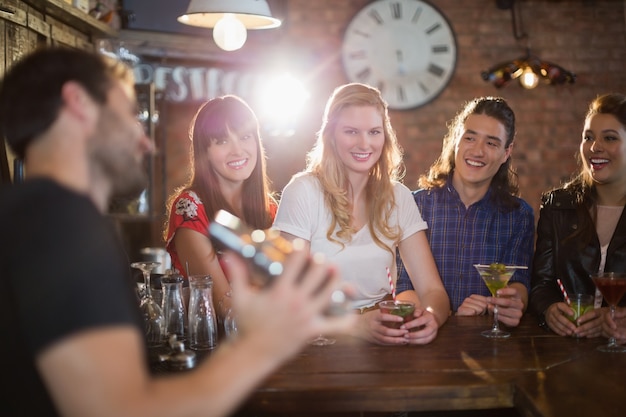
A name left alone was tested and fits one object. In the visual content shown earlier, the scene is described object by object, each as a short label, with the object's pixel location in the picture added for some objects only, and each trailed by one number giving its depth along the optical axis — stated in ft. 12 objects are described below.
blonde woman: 8.61
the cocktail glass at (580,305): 7.64
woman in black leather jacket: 9.16
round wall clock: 19.19
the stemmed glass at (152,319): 7.37
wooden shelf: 12.01
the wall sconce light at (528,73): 18.30
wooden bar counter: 5.85
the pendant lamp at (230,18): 9.26
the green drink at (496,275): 7.77
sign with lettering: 18.16
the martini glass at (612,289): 7.16
